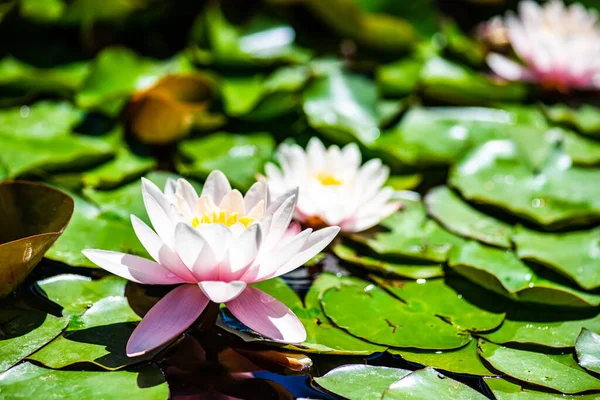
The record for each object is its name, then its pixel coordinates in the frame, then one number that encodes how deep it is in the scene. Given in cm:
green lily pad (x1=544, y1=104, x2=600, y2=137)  235
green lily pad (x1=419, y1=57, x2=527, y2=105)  238
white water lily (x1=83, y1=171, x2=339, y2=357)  204
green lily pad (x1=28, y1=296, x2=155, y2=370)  205
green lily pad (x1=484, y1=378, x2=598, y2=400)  206
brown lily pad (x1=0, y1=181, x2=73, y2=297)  211
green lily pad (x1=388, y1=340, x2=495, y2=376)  207
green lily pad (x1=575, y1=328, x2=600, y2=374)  208
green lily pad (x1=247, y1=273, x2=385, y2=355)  208
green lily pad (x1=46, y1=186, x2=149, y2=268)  212
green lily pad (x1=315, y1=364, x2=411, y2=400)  205
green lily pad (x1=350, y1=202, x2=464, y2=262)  217
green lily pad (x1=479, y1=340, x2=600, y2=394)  206
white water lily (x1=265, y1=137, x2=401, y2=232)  217
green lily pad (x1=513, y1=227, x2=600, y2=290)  215
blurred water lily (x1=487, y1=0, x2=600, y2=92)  238
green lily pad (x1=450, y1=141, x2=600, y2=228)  221
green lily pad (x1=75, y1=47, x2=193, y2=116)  230
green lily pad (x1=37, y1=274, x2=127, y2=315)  209
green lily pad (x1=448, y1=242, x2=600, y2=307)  213
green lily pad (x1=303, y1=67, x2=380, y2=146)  230
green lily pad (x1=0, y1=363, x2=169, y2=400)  203
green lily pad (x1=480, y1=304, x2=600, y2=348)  210
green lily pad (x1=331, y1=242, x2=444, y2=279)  215
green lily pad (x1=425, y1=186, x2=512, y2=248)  219
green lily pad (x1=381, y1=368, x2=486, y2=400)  204
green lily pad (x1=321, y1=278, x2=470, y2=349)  209
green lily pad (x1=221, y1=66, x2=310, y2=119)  229
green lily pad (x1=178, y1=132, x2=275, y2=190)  221
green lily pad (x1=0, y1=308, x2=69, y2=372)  205
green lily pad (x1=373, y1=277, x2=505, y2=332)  212
